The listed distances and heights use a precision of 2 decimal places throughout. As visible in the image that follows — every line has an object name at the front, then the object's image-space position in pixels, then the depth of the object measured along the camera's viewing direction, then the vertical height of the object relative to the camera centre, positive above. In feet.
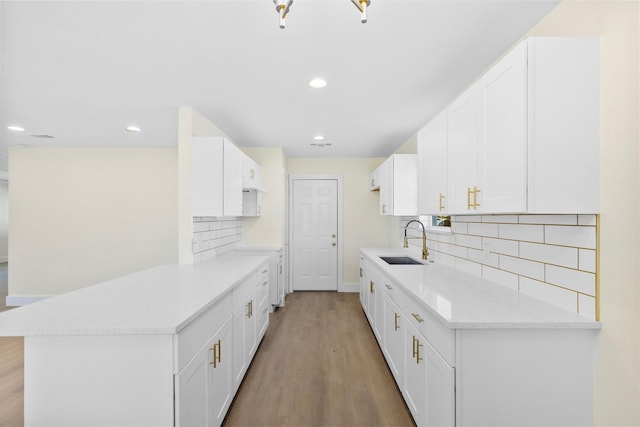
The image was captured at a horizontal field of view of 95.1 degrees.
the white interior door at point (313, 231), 17.28 -1.17
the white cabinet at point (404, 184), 11.05 +1.05
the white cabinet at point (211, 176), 9.10 +1.10
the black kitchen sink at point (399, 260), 11.09 -1.86
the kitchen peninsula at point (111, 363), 4.15 -2.20
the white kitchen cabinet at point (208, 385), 4.38 -3.02
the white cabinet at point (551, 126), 4.19 +1.26
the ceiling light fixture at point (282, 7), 3.53 +2.49
